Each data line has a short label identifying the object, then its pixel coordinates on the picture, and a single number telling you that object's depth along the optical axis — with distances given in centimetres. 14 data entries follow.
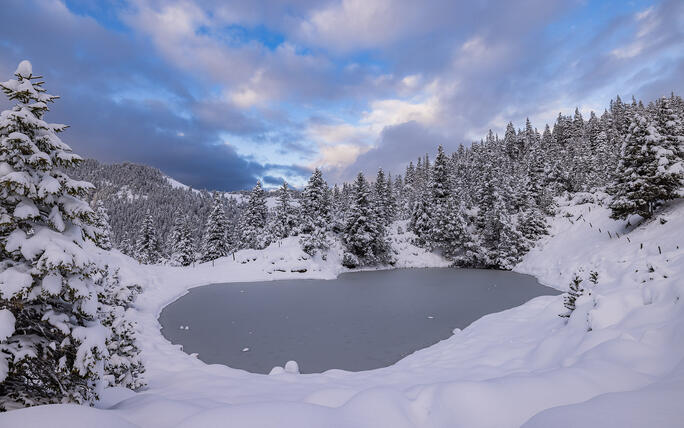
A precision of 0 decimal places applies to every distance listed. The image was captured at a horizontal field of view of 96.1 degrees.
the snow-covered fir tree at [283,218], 5094
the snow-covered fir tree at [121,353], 765
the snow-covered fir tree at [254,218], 5503
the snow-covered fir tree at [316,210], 4362
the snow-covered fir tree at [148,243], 5625
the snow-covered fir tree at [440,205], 4706
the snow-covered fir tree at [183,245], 5184
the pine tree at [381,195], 5170
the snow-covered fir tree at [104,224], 3919
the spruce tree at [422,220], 4991
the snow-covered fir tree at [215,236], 5106
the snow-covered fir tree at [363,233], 4375
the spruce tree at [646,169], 2434
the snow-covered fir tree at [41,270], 519
